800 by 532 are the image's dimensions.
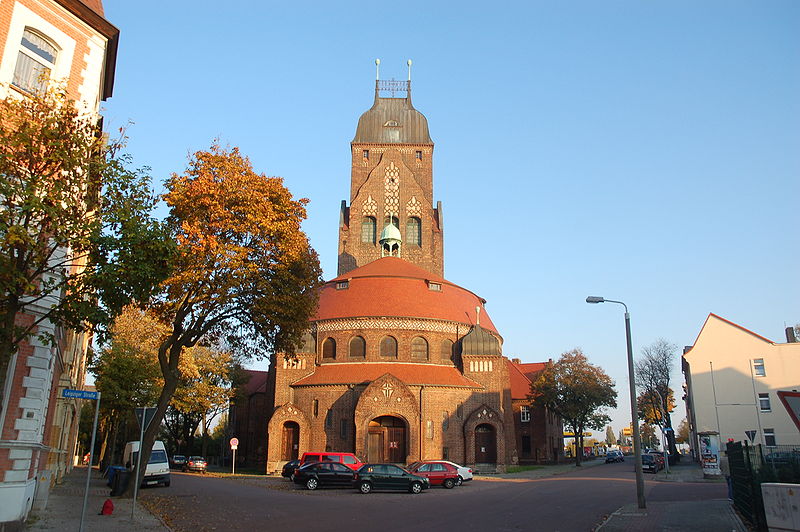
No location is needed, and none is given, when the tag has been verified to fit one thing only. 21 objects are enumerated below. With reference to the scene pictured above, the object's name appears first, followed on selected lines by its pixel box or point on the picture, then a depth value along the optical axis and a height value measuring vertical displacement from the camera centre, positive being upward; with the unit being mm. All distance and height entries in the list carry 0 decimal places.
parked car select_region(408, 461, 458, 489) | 30422 -1956
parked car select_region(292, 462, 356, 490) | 28797 -2082
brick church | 41156 +3470
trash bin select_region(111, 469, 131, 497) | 22578 -1951
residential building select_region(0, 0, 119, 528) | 13312 +8389
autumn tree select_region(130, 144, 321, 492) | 21078 +5946
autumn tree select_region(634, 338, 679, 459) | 64975 +5735
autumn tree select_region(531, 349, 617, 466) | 54656 +3909
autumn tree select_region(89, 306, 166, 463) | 37344 +3675
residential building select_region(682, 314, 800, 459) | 46562 +4227
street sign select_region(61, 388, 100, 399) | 12155 +651
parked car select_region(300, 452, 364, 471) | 32031 -1424
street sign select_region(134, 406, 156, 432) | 15988 +382
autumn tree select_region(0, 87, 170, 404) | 10805 +3800
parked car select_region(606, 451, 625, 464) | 71125 -2608
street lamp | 18453 -324
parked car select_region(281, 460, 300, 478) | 36312 -2214
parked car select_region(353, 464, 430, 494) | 26750 -2040
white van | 28047 -1775
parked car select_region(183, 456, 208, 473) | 47406 -2690
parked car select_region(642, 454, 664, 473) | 42938 -2121
